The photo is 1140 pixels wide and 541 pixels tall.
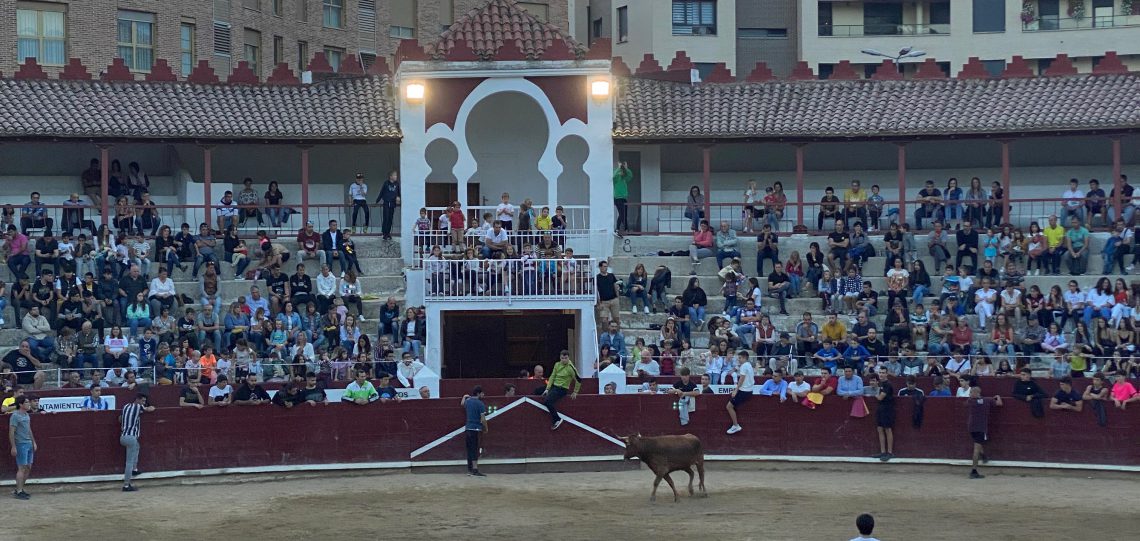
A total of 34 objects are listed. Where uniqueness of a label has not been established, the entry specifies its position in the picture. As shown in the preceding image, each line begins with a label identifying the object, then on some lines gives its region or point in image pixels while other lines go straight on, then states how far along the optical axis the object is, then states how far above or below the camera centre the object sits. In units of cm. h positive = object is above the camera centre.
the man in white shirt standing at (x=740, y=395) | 2870 -196
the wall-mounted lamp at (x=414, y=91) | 3747 +362
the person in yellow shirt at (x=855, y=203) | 3772 +133
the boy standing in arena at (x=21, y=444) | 2555 -237
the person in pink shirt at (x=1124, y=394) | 2697 -185
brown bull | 2527 -251
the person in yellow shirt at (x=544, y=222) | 3578 +93
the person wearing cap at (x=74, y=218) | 3616 +107
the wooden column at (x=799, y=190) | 3800 +162
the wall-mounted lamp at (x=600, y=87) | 3744 +368
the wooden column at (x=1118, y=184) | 3691 +166
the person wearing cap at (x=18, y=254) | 3334 +33
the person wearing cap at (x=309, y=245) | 3553 +50
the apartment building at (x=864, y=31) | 5909 +766
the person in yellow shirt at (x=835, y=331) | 3206 -108
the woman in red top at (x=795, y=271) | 3475 -5
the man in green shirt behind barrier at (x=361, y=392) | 2830 -186
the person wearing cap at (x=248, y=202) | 3816 +143
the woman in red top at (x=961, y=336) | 3178 -117
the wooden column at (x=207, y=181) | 3719 +181
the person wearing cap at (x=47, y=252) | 3350 +36
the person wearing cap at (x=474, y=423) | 2777 -230
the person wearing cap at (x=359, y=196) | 3781 +153
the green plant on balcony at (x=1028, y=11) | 5928 +817
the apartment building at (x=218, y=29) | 5028 +706
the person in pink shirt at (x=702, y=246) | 3619 +45
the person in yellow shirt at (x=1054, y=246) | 3512 +41
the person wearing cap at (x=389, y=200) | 3703 +141
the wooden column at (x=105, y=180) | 3650 +183
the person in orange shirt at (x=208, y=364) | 2967 -151
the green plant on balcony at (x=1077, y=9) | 5950 +826
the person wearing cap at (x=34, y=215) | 3591 +111
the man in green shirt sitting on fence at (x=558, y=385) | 2845 -178
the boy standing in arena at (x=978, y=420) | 2725 -225
